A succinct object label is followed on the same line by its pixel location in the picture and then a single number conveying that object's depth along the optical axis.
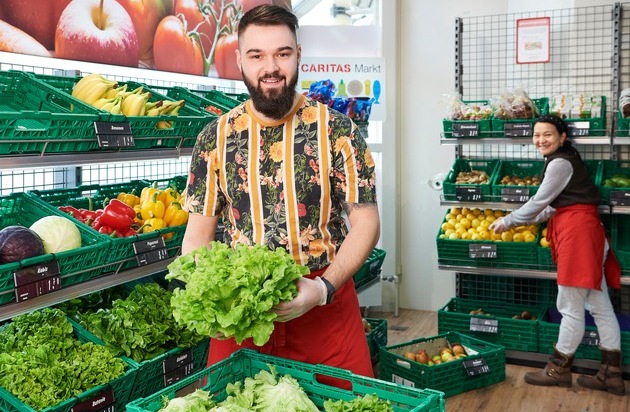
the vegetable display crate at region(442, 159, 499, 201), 5.48
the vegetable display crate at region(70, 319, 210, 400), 2.93
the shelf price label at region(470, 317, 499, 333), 5.43
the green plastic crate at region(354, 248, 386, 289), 4.54
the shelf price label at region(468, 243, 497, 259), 5.43
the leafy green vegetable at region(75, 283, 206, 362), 3.00
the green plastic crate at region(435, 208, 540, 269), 5.40
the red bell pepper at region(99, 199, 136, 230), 3.10
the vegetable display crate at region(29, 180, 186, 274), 2.89
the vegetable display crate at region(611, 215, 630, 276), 5.51
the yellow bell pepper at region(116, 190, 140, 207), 3.49
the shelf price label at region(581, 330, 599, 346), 5.14
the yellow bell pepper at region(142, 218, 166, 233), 3.21
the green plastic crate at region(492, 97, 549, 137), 5.33
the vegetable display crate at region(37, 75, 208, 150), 3.05
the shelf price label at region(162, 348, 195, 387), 3.06
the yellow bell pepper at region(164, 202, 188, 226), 3.37
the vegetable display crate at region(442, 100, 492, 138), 5.50
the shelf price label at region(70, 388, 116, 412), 2.61
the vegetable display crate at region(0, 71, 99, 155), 2.47
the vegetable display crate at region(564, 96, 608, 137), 5.14
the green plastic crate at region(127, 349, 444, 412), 1.79
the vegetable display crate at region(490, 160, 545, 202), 5.32
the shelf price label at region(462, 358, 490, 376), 4.80
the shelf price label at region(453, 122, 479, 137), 5.50
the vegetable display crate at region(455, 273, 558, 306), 5.98
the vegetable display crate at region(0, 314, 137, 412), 2.44
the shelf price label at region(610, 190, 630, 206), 5.09
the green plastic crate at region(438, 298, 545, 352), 5.38
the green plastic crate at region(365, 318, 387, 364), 5.00
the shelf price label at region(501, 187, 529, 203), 5.32
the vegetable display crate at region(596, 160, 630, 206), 5.10
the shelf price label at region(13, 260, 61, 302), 2.42
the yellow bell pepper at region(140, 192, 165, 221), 3.31
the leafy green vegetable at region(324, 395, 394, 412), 1.76
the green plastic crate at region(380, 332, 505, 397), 4.65
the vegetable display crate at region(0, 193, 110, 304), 2.40
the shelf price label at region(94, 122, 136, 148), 2.82
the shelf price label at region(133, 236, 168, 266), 2.99
